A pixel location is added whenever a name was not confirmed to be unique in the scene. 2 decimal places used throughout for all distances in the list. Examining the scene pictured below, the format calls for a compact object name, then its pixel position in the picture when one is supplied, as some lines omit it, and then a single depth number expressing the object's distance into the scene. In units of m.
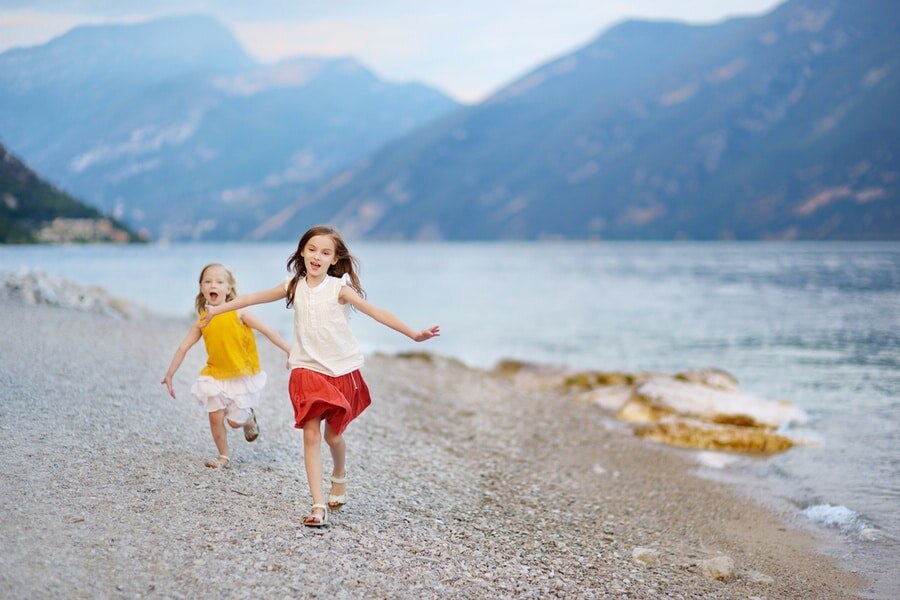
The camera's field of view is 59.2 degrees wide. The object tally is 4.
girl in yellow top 7.73
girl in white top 6.66
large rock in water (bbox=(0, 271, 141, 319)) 23.61
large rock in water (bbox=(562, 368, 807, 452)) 15.64
